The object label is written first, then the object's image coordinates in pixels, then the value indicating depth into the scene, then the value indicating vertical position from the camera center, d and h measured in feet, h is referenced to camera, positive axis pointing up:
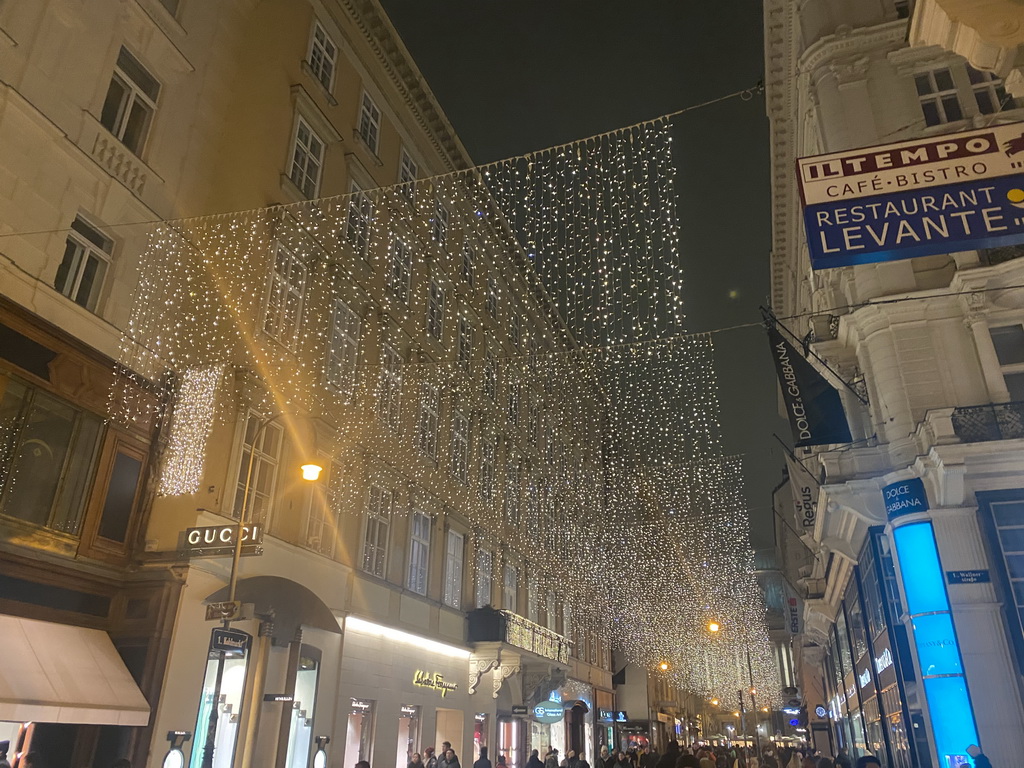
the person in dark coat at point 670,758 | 25.75 -0.72
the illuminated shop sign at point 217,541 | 40.68 +9.77
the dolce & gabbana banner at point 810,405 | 53.78 +22.59
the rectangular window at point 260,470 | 48.78 +16.43
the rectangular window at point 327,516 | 54.44 +15.02
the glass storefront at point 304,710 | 49.29 +1.43
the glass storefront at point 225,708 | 41.91 +1.31
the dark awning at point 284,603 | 43.57 +7.26
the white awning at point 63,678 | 31.86 +2.27
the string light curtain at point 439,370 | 48.34 +32.59
